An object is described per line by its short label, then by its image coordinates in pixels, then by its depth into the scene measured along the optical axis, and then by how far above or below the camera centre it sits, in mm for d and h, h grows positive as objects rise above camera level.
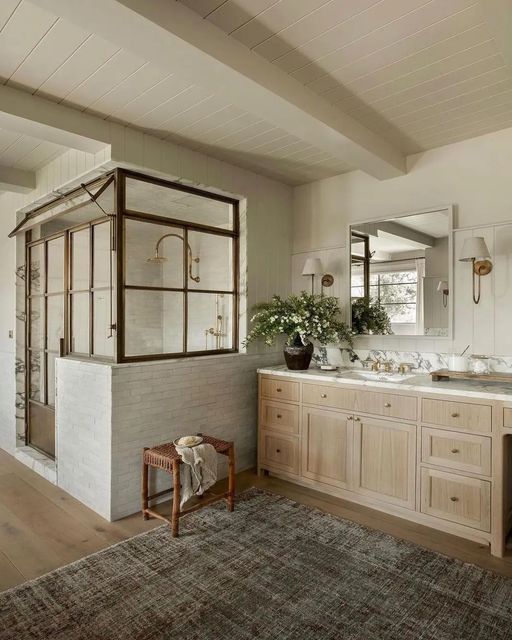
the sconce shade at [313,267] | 3750 +409
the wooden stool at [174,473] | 2648 -1015
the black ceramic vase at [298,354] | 3539 -325
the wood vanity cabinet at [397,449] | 2518 -897
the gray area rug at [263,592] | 1877 -1338
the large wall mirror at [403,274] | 3211 +313
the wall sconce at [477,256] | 2916 +391
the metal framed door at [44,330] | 3771 -143
